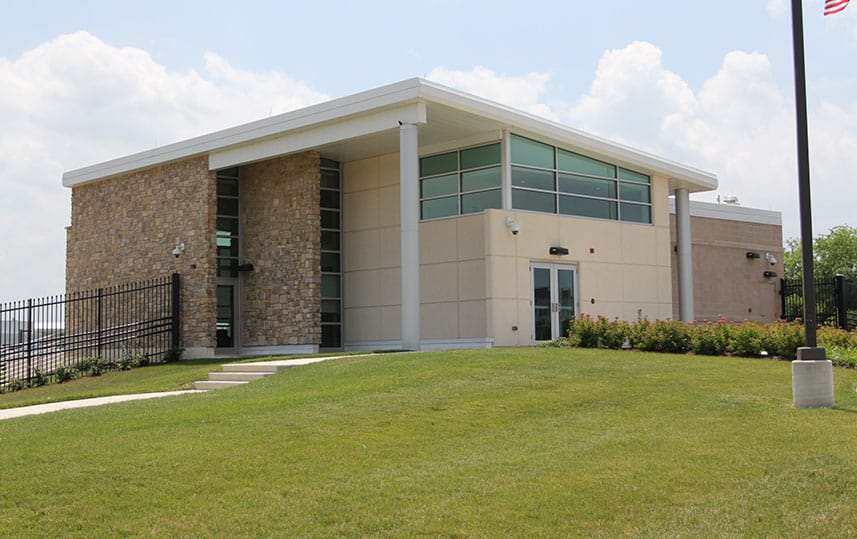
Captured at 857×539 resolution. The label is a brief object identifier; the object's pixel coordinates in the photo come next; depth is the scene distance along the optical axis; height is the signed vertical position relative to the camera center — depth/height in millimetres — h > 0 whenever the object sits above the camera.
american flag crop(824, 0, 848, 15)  11664 +3846
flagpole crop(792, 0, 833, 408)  11430 -449
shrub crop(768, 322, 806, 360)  17984 -535
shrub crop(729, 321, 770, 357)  18469 -541
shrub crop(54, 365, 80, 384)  22756 -1215
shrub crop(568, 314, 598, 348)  20047 -396
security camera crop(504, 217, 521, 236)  22797 +2247
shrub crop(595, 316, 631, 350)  19750 -381
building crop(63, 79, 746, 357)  22766 +2574
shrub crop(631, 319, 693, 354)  19484 -490
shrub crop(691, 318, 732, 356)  19047 -539
